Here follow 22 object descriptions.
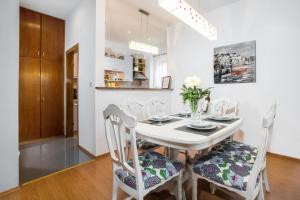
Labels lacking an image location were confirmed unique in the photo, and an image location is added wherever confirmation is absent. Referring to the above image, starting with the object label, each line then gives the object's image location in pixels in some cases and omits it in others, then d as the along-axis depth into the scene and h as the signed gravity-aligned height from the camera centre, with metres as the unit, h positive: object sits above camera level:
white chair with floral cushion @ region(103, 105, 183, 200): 1.05 -0.52
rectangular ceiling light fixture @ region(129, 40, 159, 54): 3.35 +1.12
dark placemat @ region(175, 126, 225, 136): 1.27 -0.26
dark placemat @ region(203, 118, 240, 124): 1.70 -0.23
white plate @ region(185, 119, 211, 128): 1.43 -0.22
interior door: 3.74 +0.13
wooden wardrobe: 3.37 +0.52
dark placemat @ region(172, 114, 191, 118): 2.10 -0.21
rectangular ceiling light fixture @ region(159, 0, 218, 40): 1.57 +0.92
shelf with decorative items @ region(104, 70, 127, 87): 4.95 +0.72
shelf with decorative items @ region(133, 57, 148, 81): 5.99 +1.19
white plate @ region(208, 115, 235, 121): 1.78 -0.21
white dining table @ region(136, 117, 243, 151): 1.11 -0.27
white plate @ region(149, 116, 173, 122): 1.72 -0.21
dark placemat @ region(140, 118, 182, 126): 1.58 -0.23
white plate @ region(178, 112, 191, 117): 2.17 -0.20
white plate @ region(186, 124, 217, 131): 1.36 -0.24
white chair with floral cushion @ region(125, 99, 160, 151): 1.81 -0.17
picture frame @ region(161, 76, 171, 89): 3.93 +0.42
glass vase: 1.56 -0.07
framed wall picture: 2.71 +0.64
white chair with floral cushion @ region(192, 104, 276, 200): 1.03 -0.52
